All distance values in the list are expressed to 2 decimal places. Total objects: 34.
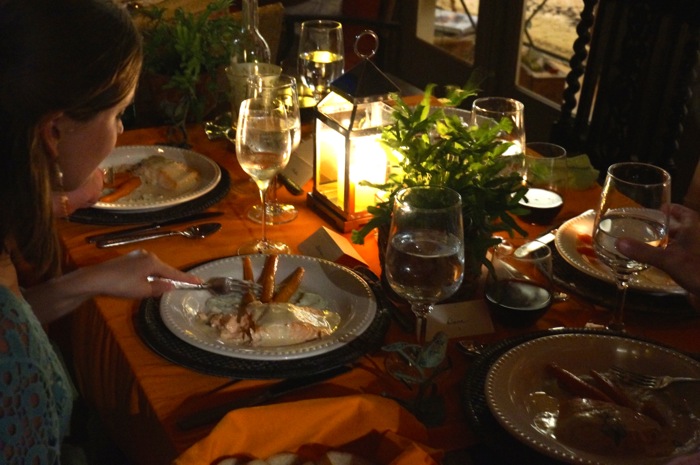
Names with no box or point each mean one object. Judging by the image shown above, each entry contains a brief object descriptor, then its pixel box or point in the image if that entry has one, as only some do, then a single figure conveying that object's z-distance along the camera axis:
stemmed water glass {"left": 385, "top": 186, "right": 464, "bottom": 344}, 1.03
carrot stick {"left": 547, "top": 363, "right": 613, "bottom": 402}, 1.06
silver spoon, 1.48
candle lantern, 1.48
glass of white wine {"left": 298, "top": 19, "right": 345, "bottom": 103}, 2.19
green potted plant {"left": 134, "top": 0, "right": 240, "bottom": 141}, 1.98
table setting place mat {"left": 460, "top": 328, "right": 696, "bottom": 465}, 0.94
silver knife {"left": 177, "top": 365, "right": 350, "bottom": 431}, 1.00
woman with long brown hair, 0.98
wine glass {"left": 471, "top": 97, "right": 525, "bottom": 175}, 1.57
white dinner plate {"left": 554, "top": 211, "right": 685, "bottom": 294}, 1.33
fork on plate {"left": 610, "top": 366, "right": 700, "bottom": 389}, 1.07
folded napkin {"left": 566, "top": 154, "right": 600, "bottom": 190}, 1.75
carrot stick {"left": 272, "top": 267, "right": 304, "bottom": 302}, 1.28
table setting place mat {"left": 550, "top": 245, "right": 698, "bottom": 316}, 1.29
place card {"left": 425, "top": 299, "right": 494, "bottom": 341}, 1.19
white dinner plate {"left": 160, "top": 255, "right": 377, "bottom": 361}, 1.12
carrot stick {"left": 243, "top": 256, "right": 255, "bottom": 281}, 1.33
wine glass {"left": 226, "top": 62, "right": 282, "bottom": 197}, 1.76
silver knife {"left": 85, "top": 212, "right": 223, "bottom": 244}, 1.50
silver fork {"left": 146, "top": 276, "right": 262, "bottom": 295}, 1.27
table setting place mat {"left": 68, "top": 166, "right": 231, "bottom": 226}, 1.55
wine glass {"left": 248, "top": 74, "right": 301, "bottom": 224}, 1.51
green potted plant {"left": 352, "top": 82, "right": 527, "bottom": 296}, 1.22
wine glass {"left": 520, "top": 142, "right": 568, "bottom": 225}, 1.61
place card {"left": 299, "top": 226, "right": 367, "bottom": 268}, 1.38
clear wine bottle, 2.10
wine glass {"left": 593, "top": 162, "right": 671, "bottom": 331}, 1.17
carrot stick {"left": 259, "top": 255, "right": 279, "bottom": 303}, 1.27
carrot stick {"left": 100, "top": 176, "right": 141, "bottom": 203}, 1.61
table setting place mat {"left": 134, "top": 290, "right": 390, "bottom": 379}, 1.09
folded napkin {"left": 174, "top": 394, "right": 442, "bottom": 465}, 0.91
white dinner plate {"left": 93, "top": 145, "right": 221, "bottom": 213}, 1.58
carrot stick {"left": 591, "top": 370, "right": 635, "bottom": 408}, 1.05
